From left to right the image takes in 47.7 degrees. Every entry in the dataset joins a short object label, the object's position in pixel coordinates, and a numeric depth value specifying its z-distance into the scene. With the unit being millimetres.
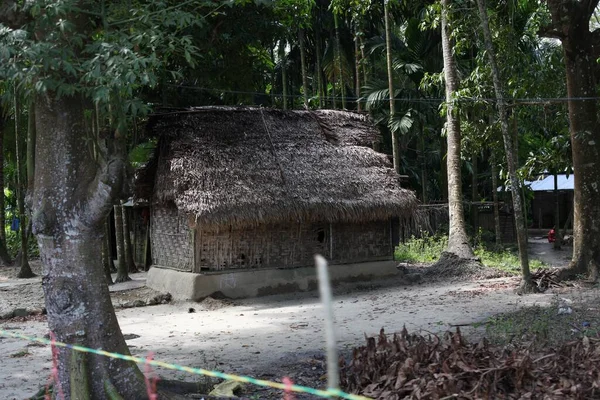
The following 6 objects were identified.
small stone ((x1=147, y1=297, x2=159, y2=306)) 13594
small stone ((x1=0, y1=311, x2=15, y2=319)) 12375
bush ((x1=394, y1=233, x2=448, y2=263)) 19125
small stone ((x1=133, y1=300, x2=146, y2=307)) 13367
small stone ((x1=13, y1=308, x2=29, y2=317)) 12594
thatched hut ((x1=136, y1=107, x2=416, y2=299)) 13383
